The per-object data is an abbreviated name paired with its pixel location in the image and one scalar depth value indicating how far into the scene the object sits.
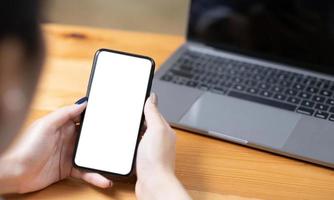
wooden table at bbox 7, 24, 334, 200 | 0.66
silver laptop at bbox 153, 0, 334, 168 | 0.74
